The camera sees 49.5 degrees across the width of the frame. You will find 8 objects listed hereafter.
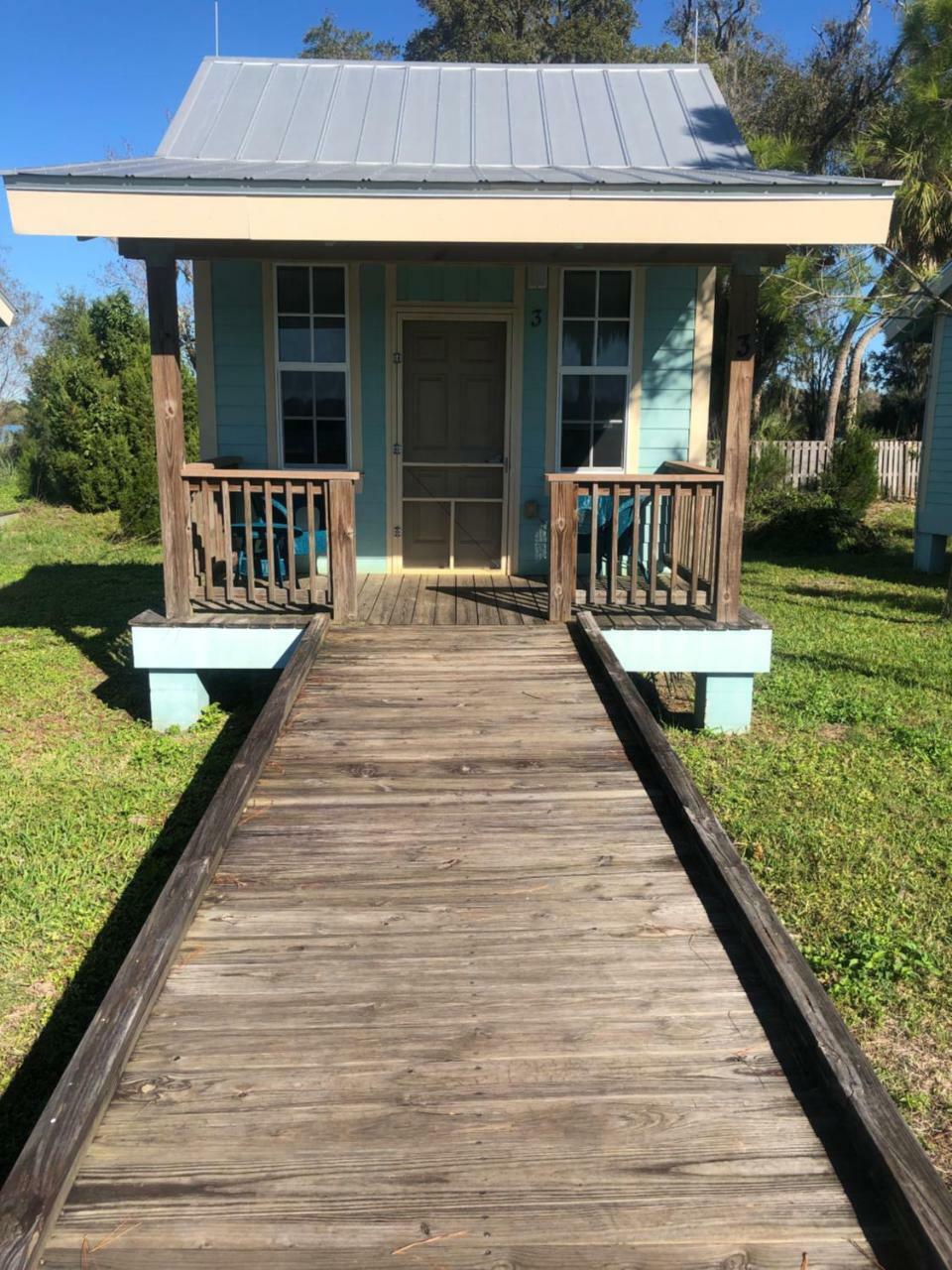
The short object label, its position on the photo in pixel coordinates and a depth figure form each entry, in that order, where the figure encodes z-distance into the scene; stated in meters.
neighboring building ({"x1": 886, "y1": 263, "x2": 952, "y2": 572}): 12.98
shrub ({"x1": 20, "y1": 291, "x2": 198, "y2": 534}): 16.41
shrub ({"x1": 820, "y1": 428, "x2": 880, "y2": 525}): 15.18
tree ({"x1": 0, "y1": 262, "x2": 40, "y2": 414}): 30.11
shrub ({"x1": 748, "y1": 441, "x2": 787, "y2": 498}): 16.55
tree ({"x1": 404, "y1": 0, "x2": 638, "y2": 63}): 29.42
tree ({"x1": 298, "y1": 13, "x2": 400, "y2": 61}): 33.28
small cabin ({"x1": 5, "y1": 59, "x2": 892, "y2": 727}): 6.58
